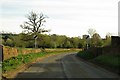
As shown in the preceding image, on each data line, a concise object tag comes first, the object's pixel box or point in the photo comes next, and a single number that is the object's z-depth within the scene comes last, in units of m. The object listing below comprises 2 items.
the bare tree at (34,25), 59.19
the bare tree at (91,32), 67.05
